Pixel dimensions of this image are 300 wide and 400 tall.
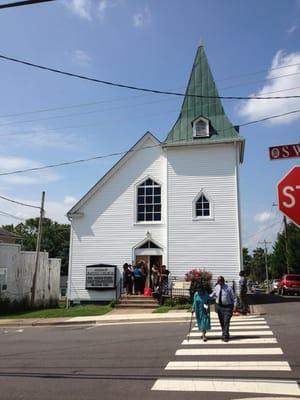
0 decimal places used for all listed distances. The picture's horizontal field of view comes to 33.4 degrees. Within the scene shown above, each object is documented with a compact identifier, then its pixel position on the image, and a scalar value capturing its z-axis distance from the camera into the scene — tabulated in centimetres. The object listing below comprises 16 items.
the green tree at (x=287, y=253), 5044
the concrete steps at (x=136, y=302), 2406
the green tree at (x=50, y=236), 8581
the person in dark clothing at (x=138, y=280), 2606
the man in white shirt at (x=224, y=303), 1285
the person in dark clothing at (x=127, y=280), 2590
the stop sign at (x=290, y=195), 506
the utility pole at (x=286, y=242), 5272
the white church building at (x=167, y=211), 2689
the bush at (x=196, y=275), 2456
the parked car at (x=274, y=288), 5056
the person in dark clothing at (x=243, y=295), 1948
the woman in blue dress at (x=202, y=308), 1318
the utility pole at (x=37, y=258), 2816
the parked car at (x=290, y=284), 4172
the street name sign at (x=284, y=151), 582
